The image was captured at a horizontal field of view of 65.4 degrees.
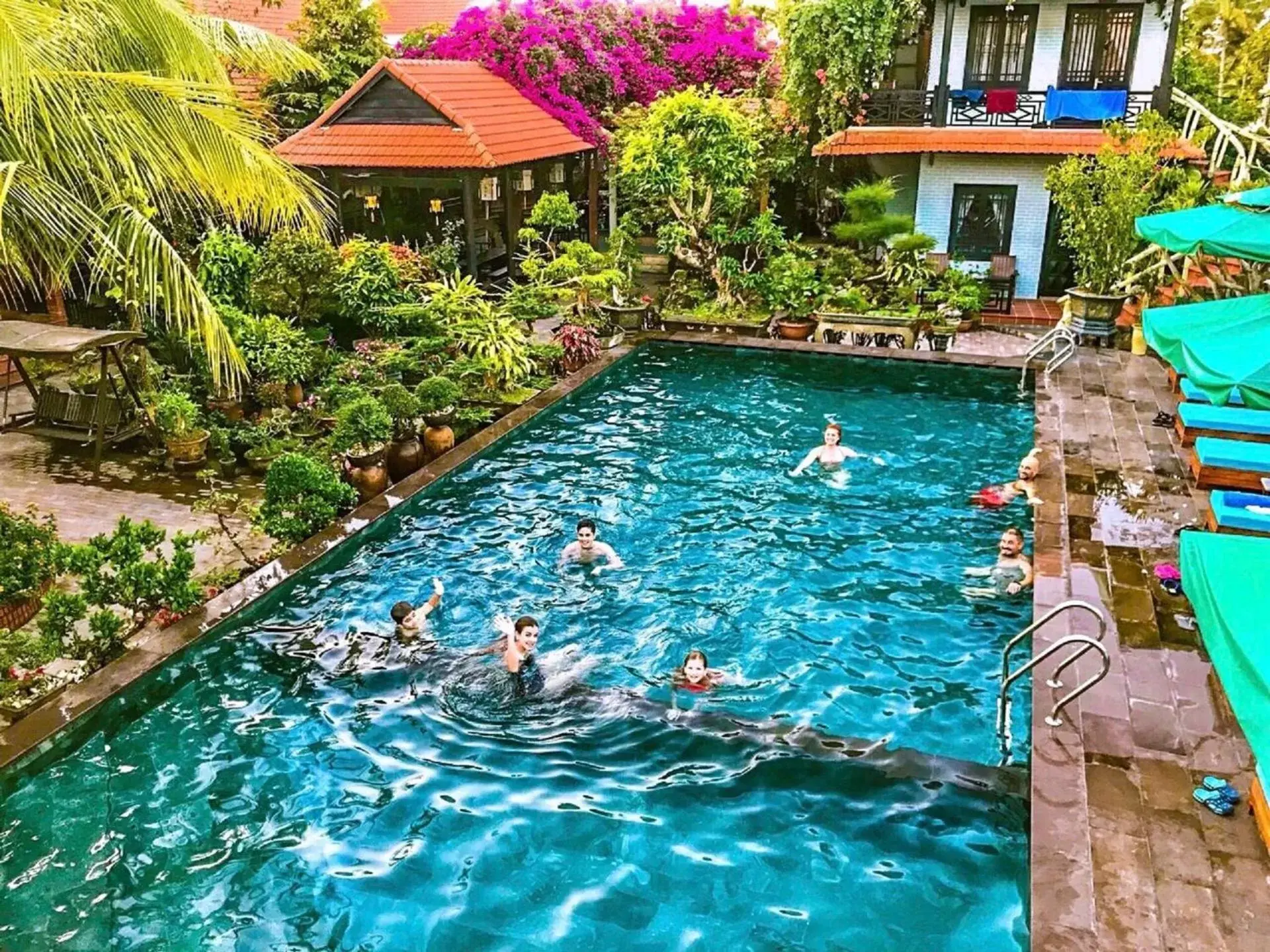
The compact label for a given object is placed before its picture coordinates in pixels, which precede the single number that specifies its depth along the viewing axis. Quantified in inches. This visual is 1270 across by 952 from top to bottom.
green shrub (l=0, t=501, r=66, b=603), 316.8
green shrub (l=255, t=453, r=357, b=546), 402.9
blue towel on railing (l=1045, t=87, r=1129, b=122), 823.7
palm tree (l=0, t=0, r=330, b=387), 281.6
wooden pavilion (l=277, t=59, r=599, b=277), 790.5
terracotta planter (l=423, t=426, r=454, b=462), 529.0
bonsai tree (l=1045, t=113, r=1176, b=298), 677.9
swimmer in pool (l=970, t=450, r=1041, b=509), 447.8
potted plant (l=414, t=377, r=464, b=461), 512.4
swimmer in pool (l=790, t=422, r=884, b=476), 502.6
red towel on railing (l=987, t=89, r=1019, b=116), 850.8
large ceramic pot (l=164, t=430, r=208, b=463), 489.1
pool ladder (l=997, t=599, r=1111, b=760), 253.4
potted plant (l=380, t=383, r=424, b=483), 494.3
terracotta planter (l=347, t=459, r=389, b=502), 471.8
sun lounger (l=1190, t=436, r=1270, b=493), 413.1
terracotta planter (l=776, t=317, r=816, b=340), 748.6
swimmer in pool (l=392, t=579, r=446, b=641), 343.9
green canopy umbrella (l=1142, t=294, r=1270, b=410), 293.3
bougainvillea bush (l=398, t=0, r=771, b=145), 931.3
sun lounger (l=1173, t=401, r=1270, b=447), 455.8
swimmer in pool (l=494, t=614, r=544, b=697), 320.5
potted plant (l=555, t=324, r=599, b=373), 679.7
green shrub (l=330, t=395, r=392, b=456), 452.1
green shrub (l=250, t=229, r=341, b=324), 602.9
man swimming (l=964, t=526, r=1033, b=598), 377.2
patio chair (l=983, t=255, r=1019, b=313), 827.4
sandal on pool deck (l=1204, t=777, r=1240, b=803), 235.6
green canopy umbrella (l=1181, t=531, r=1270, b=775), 155.2
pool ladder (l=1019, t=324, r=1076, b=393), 627.5
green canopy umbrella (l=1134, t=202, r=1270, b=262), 411.5
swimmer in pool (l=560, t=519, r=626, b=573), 408.2
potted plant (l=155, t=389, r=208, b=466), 479.5
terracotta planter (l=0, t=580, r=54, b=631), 324.2
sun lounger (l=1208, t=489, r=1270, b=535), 349.4
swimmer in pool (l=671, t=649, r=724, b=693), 315.9
